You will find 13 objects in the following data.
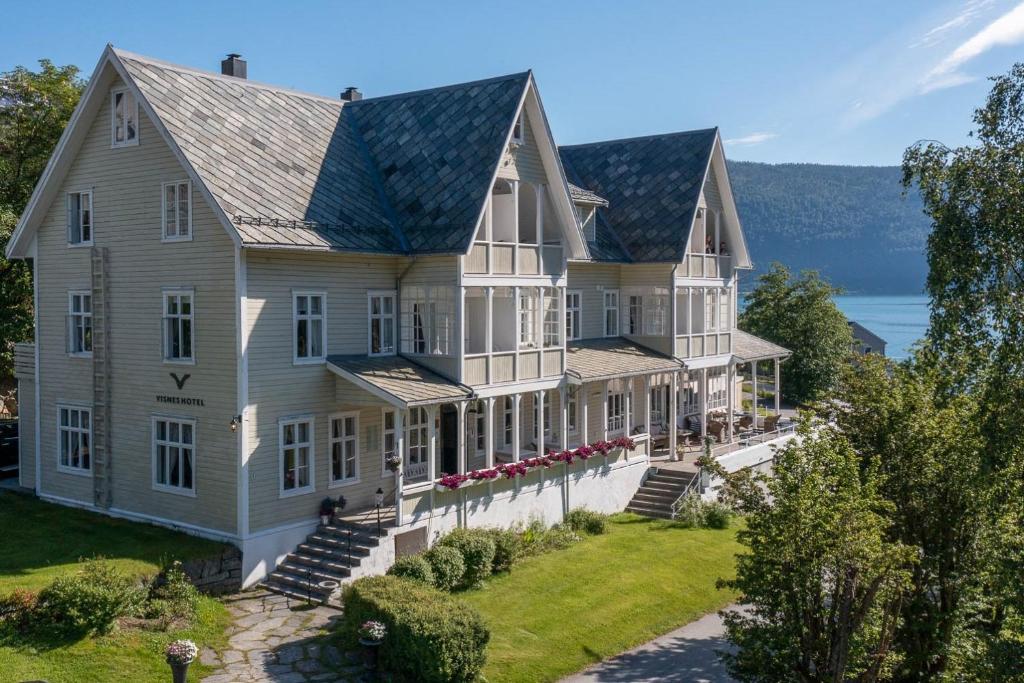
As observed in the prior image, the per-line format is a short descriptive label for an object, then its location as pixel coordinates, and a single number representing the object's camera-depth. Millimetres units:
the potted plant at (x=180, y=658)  15117
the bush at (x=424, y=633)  16625
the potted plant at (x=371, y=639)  17016
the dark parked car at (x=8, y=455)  30681
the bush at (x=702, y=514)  29828
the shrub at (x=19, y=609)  17047
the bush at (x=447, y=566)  21797
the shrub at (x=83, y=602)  17016
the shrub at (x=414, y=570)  21297
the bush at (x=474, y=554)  22672
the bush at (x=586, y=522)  28219
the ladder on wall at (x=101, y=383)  24906
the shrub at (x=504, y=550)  23672
